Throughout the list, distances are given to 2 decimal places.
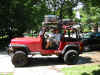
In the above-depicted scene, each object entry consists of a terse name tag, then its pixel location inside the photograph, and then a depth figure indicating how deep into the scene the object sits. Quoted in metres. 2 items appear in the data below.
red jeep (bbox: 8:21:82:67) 9.18
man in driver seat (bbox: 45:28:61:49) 9.55
